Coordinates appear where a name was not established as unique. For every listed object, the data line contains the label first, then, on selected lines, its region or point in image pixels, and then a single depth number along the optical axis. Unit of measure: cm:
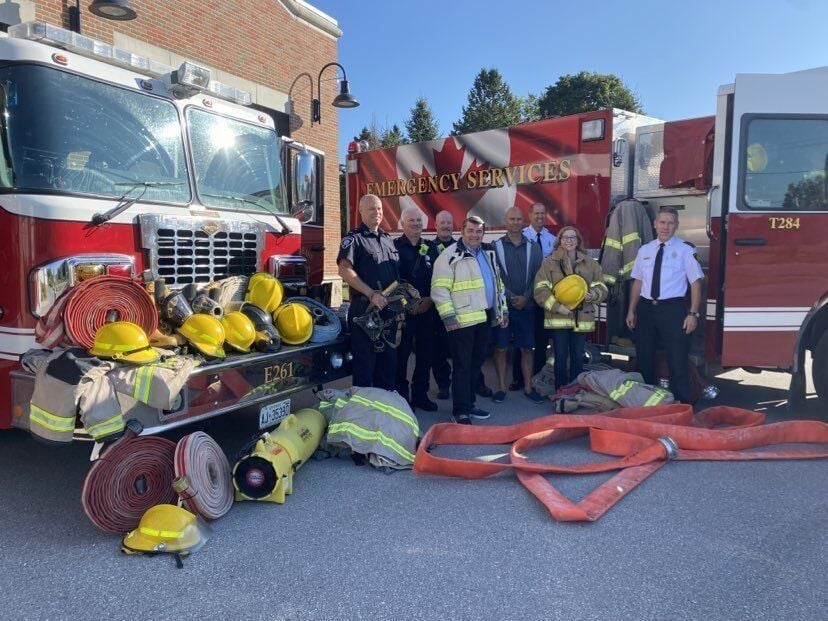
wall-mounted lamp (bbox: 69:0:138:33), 515
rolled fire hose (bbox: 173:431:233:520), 321
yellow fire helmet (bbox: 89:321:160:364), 317
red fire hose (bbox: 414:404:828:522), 389
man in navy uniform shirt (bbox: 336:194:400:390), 475
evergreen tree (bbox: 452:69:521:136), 4184
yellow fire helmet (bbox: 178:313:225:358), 362
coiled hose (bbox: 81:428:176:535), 318
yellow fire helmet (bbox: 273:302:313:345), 428
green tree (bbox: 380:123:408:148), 3931
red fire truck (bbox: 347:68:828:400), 486
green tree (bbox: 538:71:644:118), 3756
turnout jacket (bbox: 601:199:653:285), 584
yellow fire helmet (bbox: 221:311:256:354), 383
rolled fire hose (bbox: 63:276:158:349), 324
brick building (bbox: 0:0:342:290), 963
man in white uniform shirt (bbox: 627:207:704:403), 521
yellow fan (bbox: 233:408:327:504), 358
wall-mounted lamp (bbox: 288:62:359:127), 980
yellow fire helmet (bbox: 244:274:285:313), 436
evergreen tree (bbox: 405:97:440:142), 4106
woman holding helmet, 550
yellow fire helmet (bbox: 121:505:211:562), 301
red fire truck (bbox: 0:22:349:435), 339
